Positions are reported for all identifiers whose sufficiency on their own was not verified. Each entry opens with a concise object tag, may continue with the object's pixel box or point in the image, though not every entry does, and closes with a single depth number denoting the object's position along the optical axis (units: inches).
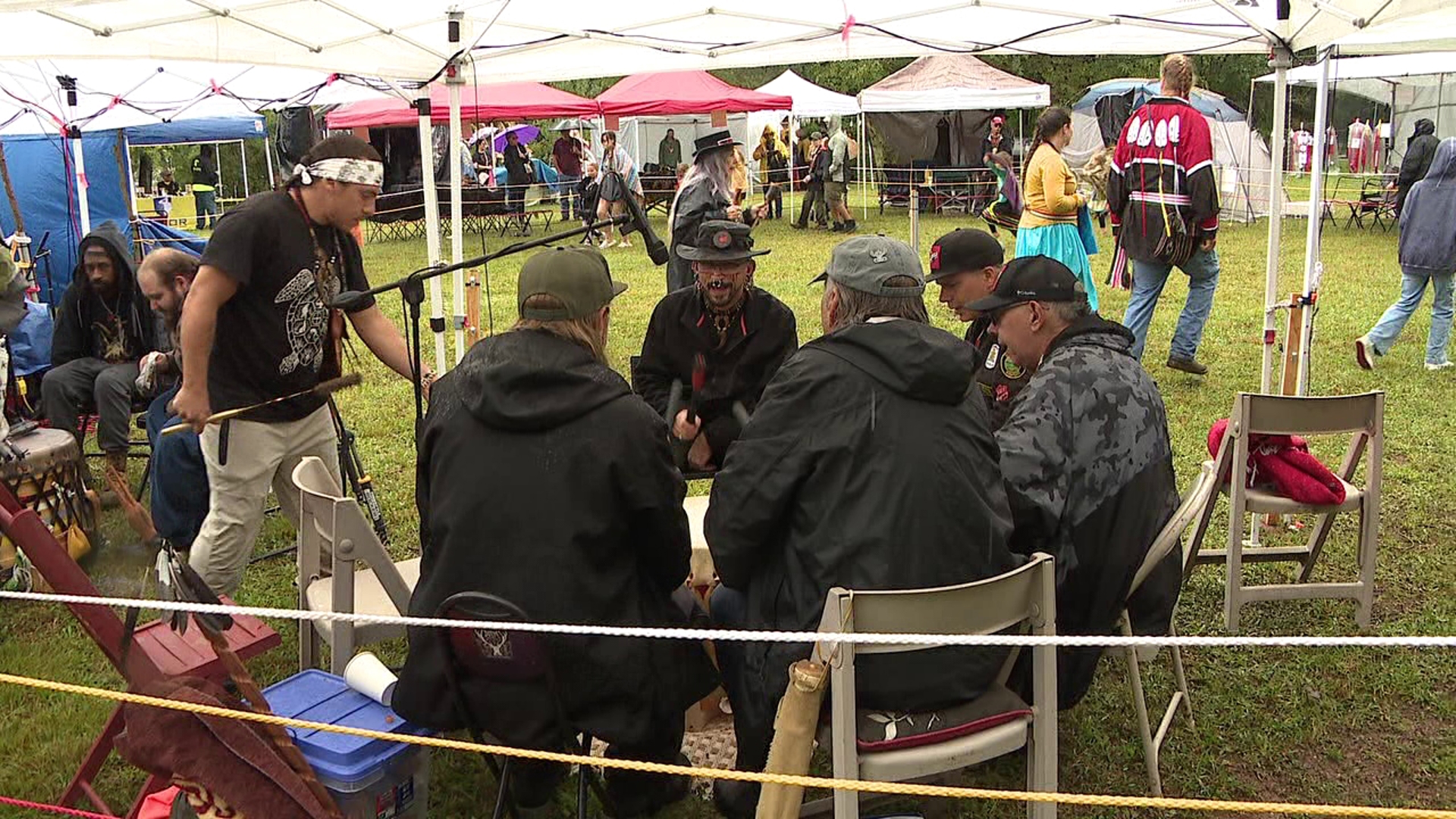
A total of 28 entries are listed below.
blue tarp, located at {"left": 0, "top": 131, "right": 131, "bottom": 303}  433.7
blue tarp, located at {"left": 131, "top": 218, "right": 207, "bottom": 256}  407.2
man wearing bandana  138.9
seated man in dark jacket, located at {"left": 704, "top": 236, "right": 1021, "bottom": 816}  93.6
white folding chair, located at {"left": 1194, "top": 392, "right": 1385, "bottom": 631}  148.7
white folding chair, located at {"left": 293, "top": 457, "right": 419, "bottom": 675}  109.7
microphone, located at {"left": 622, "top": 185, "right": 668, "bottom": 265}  134.2
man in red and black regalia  259.1
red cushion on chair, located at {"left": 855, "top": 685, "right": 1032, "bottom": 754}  92.3
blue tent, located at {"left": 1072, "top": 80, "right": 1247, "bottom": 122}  739.4
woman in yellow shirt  279.7
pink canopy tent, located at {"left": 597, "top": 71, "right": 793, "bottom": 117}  672.4
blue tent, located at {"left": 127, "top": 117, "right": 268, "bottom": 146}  620.4
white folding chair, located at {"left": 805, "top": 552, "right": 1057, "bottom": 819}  86.5
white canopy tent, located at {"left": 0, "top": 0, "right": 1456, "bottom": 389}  173.2
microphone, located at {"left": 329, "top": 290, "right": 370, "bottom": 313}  128.7
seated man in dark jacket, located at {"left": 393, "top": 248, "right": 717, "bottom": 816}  95.2
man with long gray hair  265.1
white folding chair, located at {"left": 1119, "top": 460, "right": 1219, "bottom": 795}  111.5
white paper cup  103.3
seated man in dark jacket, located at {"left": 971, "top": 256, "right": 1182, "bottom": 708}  113.0
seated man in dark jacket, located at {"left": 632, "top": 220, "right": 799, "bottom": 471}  165.0
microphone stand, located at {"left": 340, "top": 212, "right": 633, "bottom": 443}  128.0
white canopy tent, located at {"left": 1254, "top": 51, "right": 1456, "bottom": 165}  684.7
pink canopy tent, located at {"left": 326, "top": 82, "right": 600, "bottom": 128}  685.9
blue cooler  96.6
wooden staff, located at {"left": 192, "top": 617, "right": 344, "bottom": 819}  92.9
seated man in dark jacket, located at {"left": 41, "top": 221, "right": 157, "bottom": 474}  214.1
